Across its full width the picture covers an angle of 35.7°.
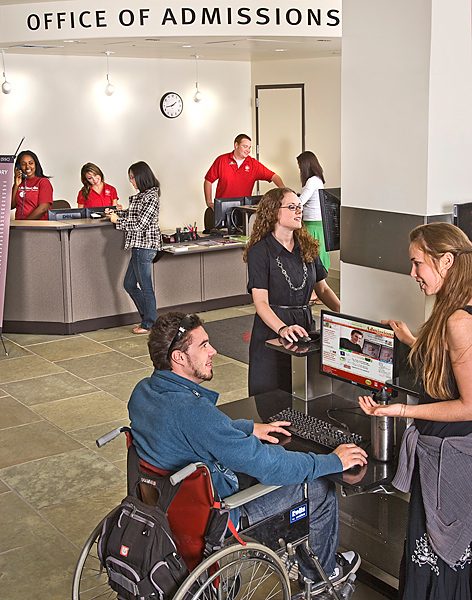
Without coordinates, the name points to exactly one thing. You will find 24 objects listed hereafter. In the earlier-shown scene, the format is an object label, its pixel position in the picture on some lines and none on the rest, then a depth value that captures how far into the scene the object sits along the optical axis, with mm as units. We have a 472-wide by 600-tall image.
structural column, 2947
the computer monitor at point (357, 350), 2832
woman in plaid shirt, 6785
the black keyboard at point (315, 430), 2775
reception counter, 7004
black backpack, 2262
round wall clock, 10383
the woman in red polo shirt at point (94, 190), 8227
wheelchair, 2299
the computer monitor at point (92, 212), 7459
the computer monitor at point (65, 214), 7324
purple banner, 6254
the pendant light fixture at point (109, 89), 9570
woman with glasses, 3613
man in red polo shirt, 9180
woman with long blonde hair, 2365
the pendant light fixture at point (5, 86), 8888
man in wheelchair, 2412
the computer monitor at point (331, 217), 3570
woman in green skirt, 7762
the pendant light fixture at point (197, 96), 10382
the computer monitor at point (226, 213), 8062
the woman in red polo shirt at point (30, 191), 8070
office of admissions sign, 7711
